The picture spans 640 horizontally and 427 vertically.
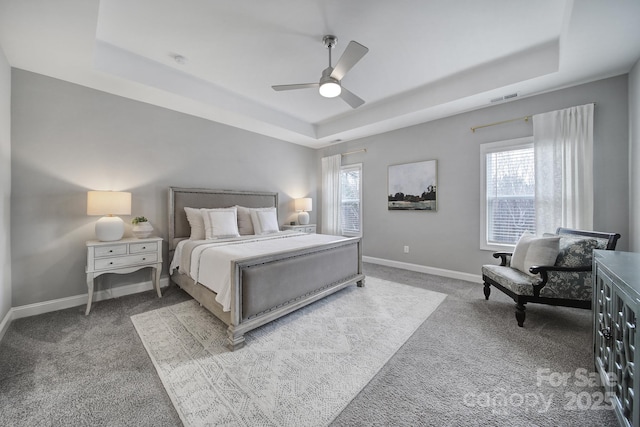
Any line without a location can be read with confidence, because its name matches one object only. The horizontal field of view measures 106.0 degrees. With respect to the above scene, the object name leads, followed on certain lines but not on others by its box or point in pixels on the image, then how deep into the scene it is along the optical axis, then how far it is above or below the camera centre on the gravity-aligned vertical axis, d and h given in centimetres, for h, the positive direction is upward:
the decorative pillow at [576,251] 234 -35
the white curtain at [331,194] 550 +47
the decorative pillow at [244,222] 398 -13
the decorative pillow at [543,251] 245 -37
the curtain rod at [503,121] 327 +134
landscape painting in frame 418 +53
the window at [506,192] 332 +33
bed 209 -60
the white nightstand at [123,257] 264 -51
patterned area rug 142 -112
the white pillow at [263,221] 401 -12
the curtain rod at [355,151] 507 +137
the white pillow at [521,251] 273 -41
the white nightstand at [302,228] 499 -28
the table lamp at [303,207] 522 +16
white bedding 221 -41
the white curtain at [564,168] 283 +58
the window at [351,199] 523 +34
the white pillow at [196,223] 341 -13
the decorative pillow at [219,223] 338 -13
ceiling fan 208 +140
